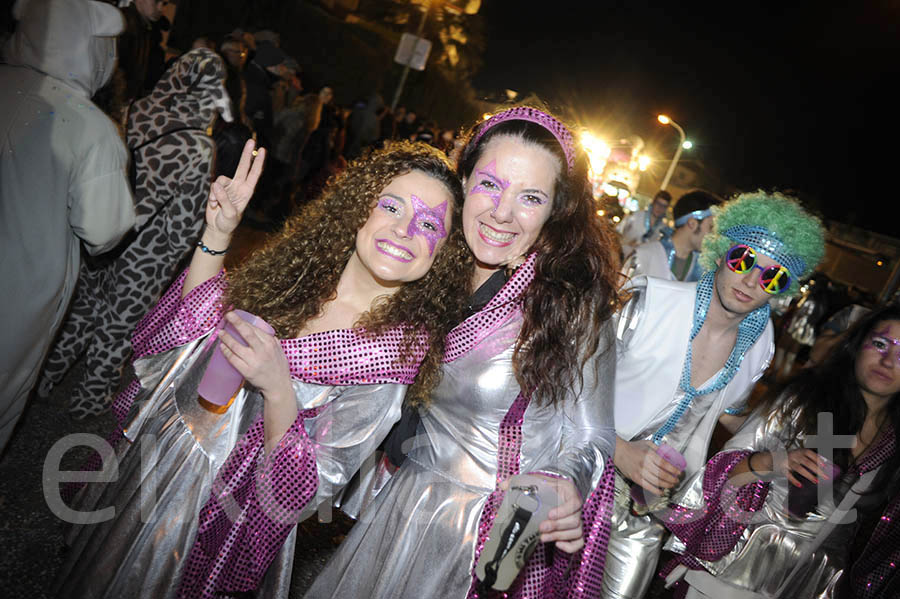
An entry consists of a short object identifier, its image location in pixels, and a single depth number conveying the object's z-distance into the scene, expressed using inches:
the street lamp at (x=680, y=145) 1001.8
